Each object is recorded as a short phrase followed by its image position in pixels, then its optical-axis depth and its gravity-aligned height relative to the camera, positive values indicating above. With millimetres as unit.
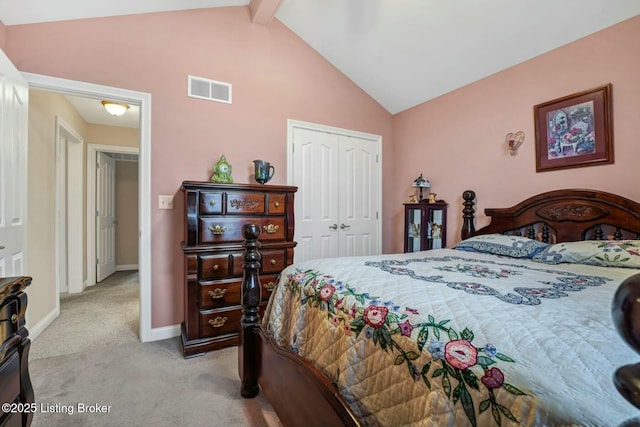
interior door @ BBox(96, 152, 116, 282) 4402 -3
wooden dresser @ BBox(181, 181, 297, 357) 2221 -317
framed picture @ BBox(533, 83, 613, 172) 2094 +643
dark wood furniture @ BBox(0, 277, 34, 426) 837 -430
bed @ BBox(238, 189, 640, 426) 543 -318
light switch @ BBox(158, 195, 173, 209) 2520 +126
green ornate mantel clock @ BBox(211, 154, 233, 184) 2533 +385
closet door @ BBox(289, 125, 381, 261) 3230 +275
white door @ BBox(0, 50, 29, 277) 1657 +298
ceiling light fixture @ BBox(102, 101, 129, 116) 3164 +1230
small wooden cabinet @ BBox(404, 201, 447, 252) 3191 -131
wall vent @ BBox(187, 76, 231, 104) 2668 +1199
